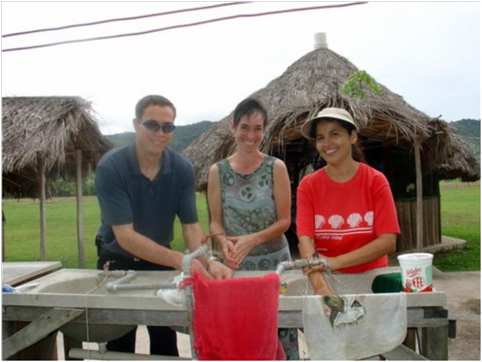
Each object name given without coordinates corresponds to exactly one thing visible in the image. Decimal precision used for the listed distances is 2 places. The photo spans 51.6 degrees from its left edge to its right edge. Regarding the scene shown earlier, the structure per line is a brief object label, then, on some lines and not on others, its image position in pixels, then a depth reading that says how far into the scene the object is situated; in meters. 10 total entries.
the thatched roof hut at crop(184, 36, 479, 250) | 5.77
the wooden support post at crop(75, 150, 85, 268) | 6.49
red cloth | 1.38
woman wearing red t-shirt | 1.80
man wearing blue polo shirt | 1.94
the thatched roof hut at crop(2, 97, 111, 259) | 5.93
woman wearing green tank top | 2.07
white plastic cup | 1.59
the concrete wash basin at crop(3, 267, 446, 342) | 1.62
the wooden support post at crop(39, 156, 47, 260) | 6.93
